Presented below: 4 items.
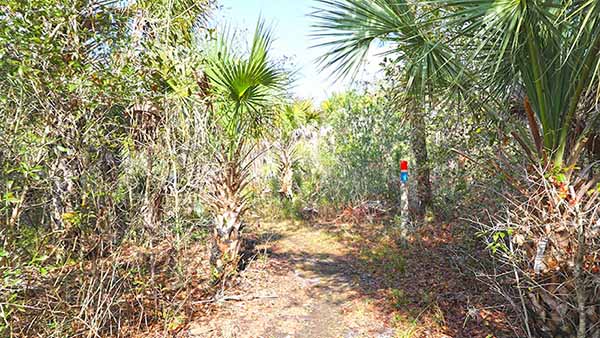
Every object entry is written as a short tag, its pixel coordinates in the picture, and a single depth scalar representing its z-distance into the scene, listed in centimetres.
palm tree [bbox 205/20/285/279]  413
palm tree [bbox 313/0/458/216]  330
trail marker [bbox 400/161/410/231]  604
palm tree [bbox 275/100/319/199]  1069
